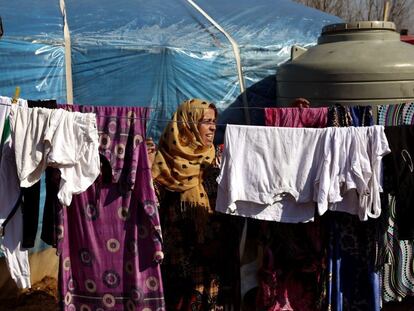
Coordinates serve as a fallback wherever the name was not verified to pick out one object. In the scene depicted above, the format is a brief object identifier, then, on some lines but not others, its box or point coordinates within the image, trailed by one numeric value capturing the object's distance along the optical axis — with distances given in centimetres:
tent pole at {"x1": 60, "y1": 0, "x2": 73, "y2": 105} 568
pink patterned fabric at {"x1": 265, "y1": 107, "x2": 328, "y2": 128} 415
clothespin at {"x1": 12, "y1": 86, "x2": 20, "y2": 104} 367
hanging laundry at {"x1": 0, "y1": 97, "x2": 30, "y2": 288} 370
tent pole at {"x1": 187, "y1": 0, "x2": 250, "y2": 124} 624
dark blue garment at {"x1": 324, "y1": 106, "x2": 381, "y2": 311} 408
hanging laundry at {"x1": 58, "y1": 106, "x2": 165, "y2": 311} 381
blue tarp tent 559
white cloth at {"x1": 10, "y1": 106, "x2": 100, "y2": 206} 359
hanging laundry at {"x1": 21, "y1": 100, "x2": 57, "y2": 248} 376
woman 420
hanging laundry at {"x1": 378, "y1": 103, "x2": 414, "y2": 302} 404
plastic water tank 495
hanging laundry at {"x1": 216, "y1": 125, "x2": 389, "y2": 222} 385
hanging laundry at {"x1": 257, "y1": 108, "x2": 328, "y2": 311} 418
